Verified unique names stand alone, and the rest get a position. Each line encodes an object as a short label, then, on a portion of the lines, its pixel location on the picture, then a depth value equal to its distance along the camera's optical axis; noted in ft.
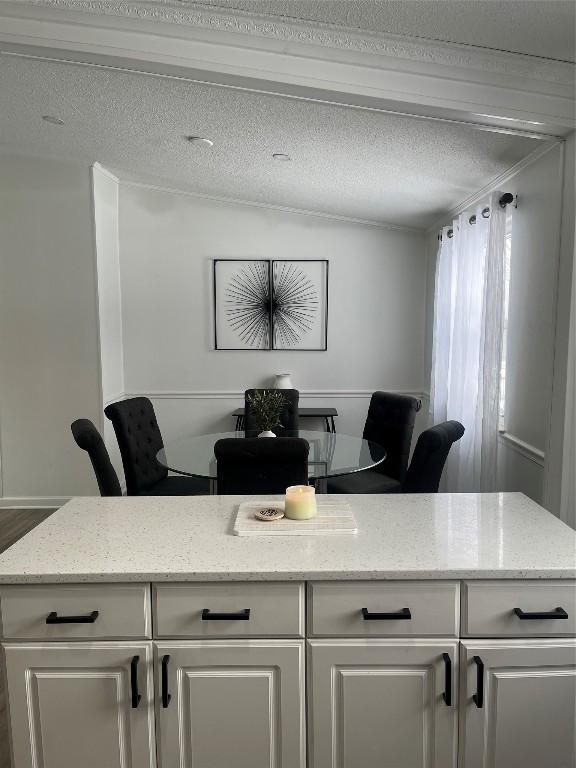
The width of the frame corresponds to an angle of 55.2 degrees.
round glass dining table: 9.12
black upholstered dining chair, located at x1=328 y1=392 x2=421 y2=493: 11.05
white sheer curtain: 10.87
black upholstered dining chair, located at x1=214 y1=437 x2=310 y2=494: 7.68
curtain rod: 10.33
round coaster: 5.45
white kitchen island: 4.53
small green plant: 11.16
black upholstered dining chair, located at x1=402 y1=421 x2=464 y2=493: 8.75
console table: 16.36
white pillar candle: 5.51
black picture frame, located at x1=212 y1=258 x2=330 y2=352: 17.10
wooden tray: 5.23
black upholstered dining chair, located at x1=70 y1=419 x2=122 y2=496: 9.23
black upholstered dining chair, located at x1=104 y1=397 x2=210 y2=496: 10.72
